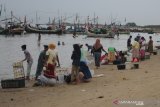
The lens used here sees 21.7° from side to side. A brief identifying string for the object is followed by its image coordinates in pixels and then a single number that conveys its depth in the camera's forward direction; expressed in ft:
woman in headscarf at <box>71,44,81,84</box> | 44.65
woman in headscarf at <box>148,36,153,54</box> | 87.79
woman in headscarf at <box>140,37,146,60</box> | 75.03
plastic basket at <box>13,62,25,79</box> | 51.09
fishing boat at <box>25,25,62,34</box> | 349.41
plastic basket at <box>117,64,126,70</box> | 58.81
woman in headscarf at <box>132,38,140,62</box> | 70.07
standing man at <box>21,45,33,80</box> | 51.88
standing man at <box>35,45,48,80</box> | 47.83
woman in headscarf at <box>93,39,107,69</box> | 60.70
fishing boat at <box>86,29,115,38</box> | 280.72
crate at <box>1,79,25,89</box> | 44.52
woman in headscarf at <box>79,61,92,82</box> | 46.73
